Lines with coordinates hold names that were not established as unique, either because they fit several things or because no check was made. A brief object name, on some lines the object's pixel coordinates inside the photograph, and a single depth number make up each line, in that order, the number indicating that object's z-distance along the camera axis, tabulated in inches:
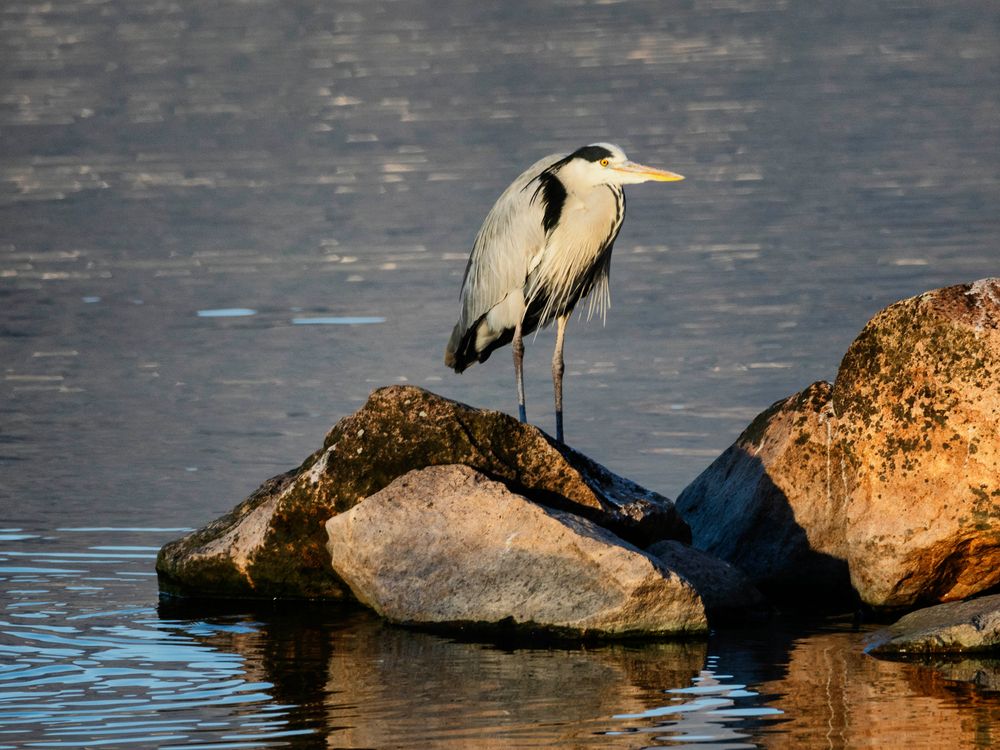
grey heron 892.0
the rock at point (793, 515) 749.9
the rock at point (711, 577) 708.7
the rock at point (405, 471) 724.0
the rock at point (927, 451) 680.4
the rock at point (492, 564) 663.8
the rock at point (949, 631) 626.5
